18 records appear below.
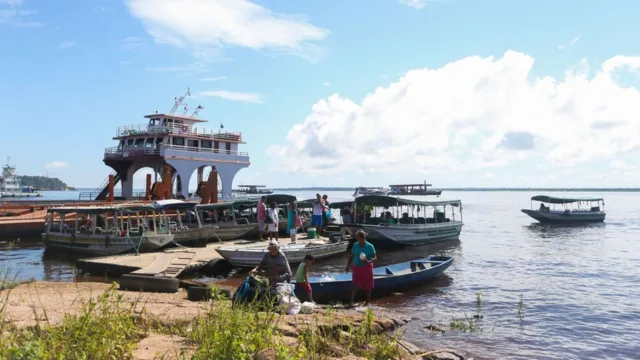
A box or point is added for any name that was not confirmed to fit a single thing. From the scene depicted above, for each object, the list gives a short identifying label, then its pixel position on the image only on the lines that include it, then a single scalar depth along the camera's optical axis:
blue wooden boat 13.09
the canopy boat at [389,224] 25.08
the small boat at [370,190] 107.72
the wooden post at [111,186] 33.78
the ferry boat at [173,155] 34.25
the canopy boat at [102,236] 19.77
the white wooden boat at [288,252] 17.62
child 11.35
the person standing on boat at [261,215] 22.89
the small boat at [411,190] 110.06
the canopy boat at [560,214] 46.69
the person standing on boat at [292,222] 21.75
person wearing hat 10.41
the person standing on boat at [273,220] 22.04
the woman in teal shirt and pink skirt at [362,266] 11.81
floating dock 15.58
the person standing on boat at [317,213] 25.25
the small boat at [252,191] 92.94
